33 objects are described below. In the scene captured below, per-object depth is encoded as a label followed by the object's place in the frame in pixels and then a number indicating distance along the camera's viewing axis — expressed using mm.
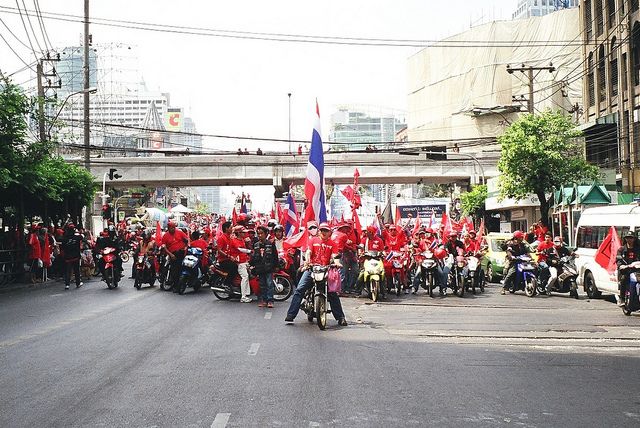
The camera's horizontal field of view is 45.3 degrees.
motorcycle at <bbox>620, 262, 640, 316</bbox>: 14844
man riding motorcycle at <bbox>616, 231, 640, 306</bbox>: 15359
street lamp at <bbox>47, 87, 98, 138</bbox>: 26884
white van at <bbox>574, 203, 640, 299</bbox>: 17147
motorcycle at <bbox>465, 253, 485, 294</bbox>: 21172
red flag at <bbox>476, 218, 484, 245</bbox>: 23978
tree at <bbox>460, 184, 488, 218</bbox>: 53969
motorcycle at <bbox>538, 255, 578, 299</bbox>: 20500
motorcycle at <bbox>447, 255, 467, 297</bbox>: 20516
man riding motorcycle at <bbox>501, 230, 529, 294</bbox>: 21297
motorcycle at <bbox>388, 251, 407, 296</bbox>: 20688
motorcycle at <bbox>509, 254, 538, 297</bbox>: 20625
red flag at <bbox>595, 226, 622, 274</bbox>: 16719
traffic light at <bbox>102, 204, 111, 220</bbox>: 32266
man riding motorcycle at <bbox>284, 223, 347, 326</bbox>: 13164
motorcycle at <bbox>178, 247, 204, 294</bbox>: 20031
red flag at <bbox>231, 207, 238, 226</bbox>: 23155
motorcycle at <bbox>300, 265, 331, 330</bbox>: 12641
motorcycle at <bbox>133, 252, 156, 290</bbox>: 22775
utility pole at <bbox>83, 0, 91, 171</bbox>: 33531
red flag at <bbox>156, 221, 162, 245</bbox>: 22797
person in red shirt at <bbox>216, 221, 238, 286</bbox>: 18141
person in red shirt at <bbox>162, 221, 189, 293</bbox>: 20469
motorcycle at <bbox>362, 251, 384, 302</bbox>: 18672
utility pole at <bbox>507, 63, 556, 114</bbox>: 36388
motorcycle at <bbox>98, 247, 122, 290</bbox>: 22500
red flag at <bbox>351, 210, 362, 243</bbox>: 21681
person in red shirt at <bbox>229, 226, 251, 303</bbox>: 17359
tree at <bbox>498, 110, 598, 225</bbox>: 32031
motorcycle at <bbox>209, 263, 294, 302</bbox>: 18438
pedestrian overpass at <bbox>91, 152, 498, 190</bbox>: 54438
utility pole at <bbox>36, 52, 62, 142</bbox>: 25281
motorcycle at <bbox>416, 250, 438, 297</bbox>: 20125
